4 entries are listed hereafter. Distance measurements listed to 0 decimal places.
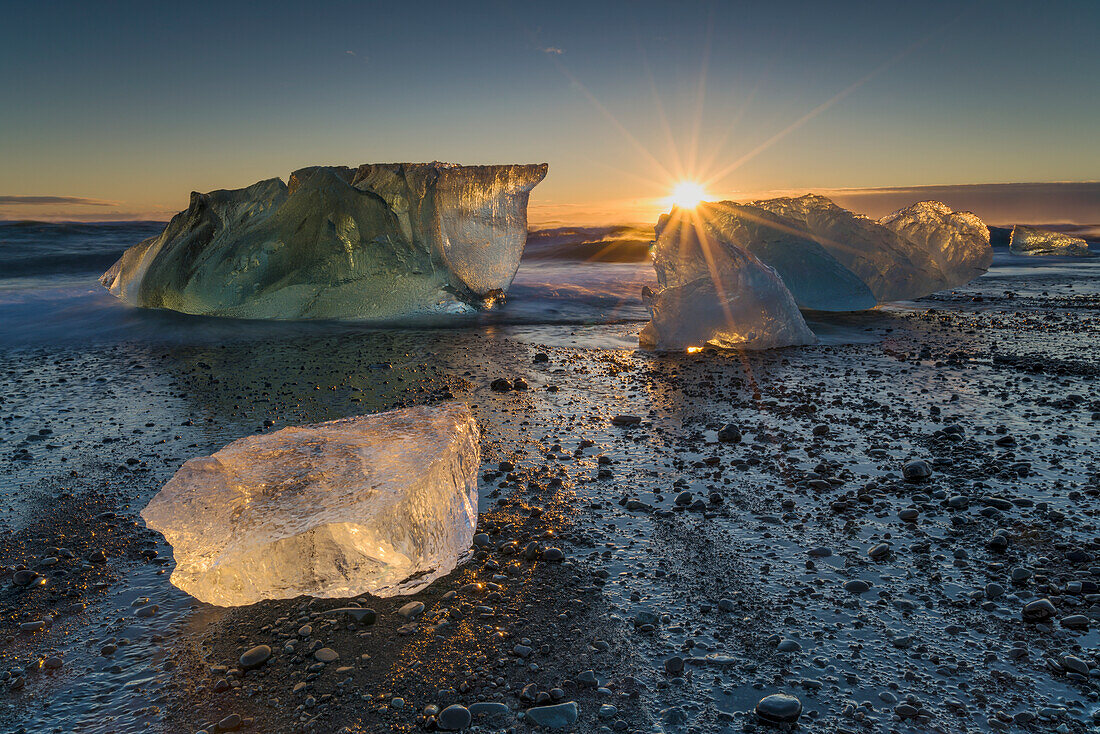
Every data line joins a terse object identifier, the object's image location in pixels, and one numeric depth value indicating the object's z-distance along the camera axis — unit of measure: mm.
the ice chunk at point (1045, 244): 29391
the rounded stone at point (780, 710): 2455
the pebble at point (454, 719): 2461
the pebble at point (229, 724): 2453
